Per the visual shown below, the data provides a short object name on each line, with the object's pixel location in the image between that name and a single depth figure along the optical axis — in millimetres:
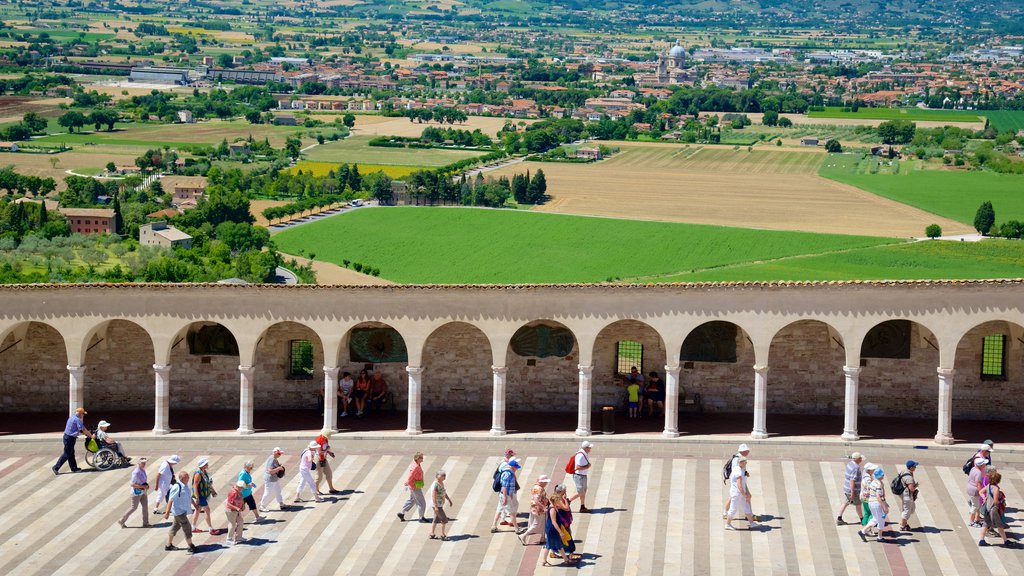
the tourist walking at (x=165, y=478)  31062
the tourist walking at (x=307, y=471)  33250
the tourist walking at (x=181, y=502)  30141
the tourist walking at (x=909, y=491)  30964
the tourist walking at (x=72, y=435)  34500
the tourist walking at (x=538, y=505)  29969
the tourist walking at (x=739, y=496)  31531
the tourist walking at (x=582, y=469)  31969
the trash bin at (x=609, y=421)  38188
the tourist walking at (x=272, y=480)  32438
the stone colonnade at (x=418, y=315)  37625
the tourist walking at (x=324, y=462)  33406
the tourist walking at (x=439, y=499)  30969
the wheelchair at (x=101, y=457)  35125
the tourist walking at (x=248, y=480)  30828
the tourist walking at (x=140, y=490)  31406
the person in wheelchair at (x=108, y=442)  34906
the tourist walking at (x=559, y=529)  29203
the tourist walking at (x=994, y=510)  30297
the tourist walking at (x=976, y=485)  31094
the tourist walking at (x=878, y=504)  30672
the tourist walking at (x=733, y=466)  31422
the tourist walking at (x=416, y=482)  31242
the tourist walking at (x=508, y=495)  31188
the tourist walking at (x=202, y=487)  30750
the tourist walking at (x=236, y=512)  30578
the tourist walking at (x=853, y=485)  31547
